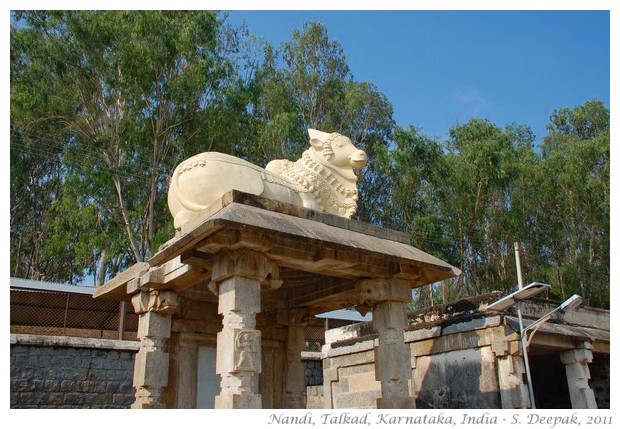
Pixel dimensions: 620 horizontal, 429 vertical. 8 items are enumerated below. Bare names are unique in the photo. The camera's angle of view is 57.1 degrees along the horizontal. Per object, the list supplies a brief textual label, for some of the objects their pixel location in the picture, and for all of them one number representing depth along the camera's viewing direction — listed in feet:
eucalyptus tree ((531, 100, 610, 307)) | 73.31
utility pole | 27.78
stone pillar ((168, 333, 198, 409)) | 26.84
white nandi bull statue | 23.29
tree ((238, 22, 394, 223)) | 72.64
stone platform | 19.95
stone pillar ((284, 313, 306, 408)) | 30.27
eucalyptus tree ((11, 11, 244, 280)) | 55.88
